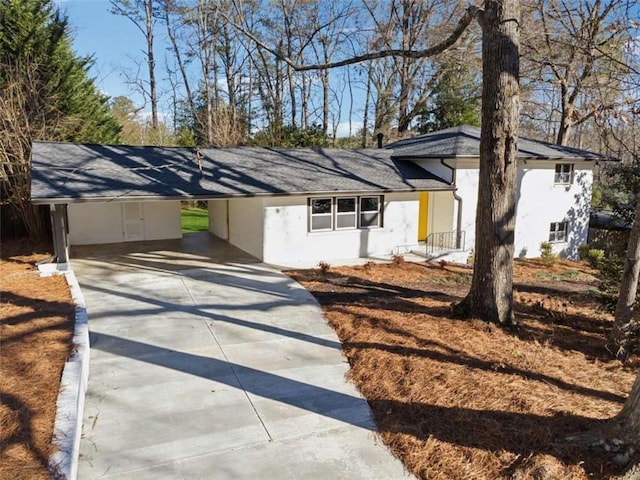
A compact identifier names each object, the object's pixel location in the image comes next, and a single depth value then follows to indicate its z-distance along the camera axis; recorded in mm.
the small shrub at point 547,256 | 15781
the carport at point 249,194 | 12102
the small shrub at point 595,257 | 10128
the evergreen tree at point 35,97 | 14805
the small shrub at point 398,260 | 13425
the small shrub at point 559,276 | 13820
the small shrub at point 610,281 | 8719
